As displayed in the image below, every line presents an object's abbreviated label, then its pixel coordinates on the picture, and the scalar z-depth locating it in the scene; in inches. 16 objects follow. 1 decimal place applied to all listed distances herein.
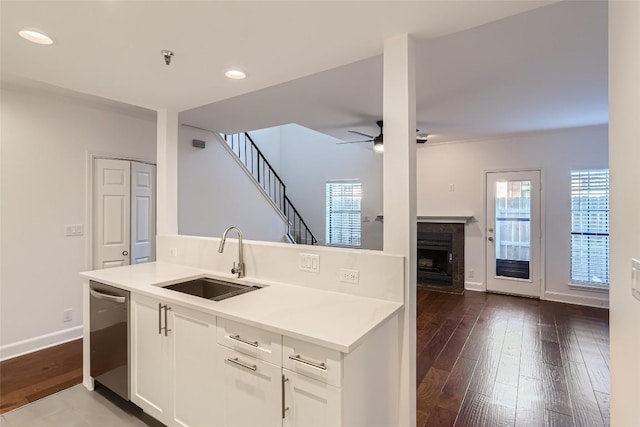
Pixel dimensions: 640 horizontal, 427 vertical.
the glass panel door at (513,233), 201.5
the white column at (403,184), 68.3
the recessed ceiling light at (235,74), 90.0
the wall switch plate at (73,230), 135.1
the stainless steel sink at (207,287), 92.2
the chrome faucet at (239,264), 94.7
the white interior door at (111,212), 143.4
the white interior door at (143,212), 155.4
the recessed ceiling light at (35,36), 69.1
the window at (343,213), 280.7
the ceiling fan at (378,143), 168.9
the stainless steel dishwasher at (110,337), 86.7
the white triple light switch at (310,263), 81.4
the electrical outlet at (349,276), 74.7
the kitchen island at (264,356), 53.0
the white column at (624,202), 42.6
